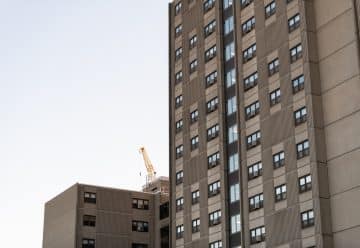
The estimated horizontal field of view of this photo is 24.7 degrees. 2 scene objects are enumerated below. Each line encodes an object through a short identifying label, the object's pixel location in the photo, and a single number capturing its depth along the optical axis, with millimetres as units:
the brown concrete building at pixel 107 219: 134875
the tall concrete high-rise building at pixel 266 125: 85938
